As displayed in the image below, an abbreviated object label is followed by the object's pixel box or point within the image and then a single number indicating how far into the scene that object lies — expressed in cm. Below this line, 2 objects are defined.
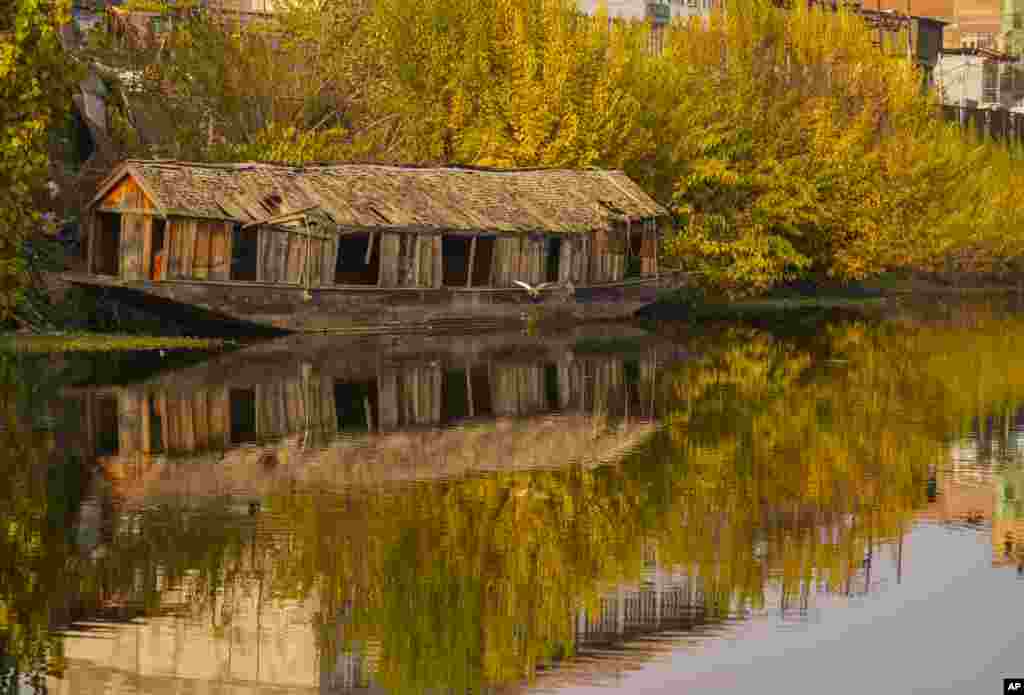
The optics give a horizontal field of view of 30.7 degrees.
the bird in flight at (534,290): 4791
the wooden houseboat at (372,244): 3969
